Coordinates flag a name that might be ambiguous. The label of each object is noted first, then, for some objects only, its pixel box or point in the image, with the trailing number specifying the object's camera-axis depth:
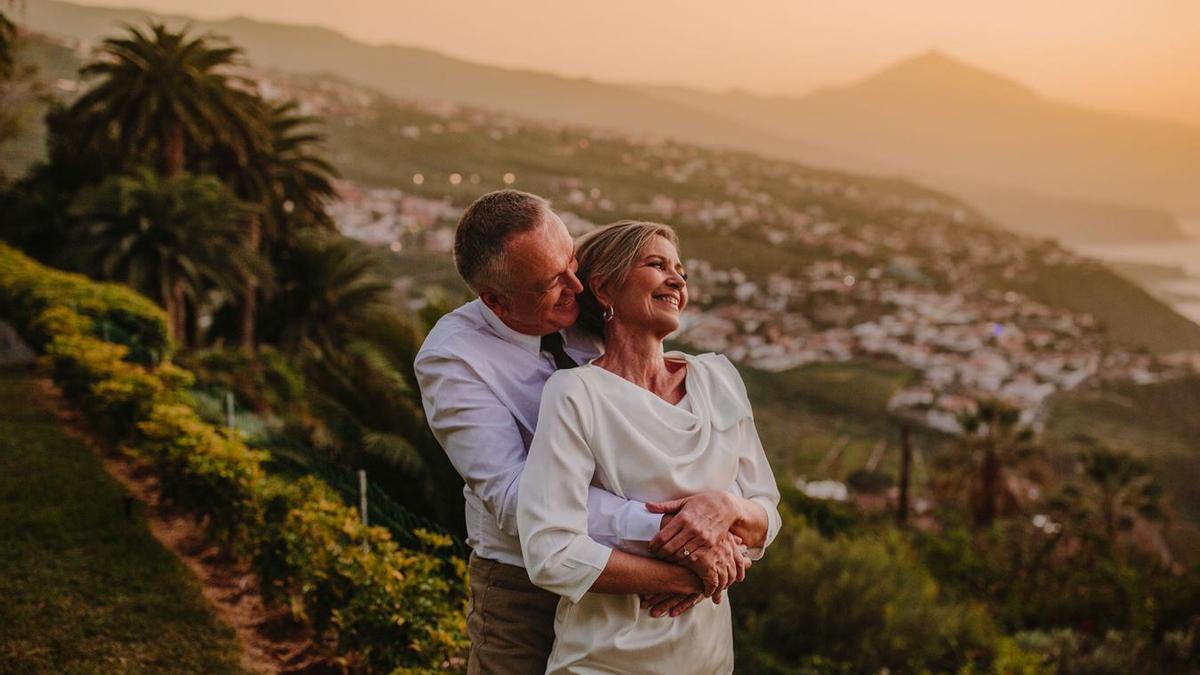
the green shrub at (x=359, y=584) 3.38
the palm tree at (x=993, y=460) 24.05
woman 1.49
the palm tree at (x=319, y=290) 24.42
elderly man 1.57
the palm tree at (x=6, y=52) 15.39
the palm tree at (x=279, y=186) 22.52
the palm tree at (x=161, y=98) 19.38
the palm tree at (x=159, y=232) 19.05
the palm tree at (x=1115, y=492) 21.30
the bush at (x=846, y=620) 6.39
